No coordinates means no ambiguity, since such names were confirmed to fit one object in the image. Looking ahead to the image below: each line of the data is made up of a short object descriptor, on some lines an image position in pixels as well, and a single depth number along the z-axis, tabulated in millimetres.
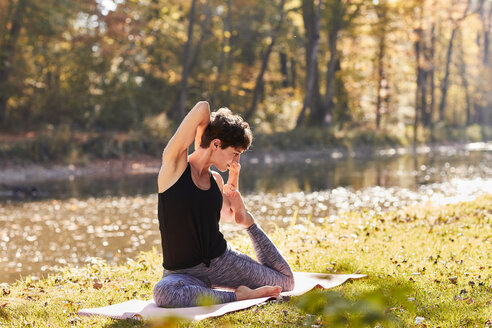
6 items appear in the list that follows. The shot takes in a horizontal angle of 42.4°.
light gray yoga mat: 5188
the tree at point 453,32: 43219
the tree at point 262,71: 34969
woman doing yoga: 5266
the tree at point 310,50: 33094
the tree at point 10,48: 27219
